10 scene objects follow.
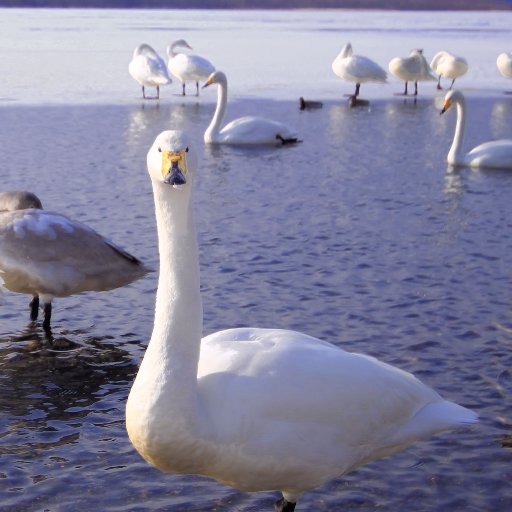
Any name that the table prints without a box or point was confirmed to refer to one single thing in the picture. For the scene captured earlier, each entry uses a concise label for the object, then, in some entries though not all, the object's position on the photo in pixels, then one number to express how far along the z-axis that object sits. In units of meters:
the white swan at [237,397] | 3.42
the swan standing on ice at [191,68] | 19.72
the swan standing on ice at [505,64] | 22.28
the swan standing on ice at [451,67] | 21.25
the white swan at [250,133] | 13.62
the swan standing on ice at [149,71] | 19.09
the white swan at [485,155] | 11.90
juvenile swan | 6.04
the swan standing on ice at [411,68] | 20.89
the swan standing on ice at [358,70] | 20.03
